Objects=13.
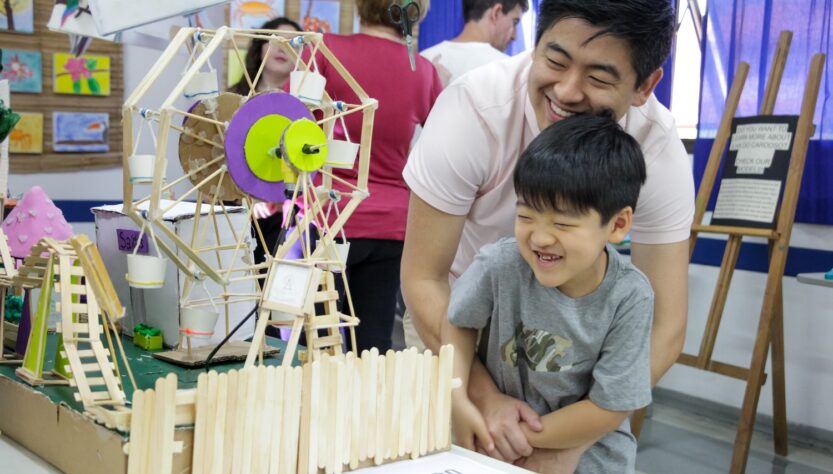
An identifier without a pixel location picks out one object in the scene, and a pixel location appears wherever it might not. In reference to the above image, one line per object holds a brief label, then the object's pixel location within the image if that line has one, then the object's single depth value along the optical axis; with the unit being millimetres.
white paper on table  959
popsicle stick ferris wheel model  1062
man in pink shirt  1307
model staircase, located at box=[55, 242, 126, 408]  948
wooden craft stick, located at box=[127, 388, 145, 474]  801
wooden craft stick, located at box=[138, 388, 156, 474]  811
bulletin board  3547
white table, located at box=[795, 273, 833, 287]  2367
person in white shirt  2861
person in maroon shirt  1989
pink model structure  1282
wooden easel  2824
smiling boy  1071
